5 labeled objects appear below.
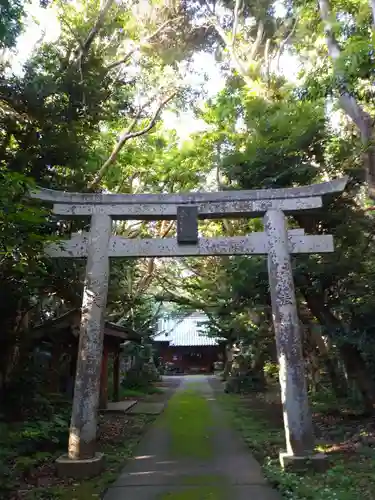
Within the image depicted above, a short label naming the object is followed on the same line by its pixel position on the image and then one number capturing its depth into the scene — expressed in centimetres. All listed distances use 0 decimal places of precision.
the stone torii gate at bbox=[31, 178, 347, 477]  698
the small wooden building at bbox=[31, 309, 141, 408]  1077
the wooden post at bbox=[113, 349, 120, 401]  1683
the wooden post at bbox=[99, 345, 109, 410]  1400
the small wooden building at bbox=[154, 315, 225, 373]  3988
